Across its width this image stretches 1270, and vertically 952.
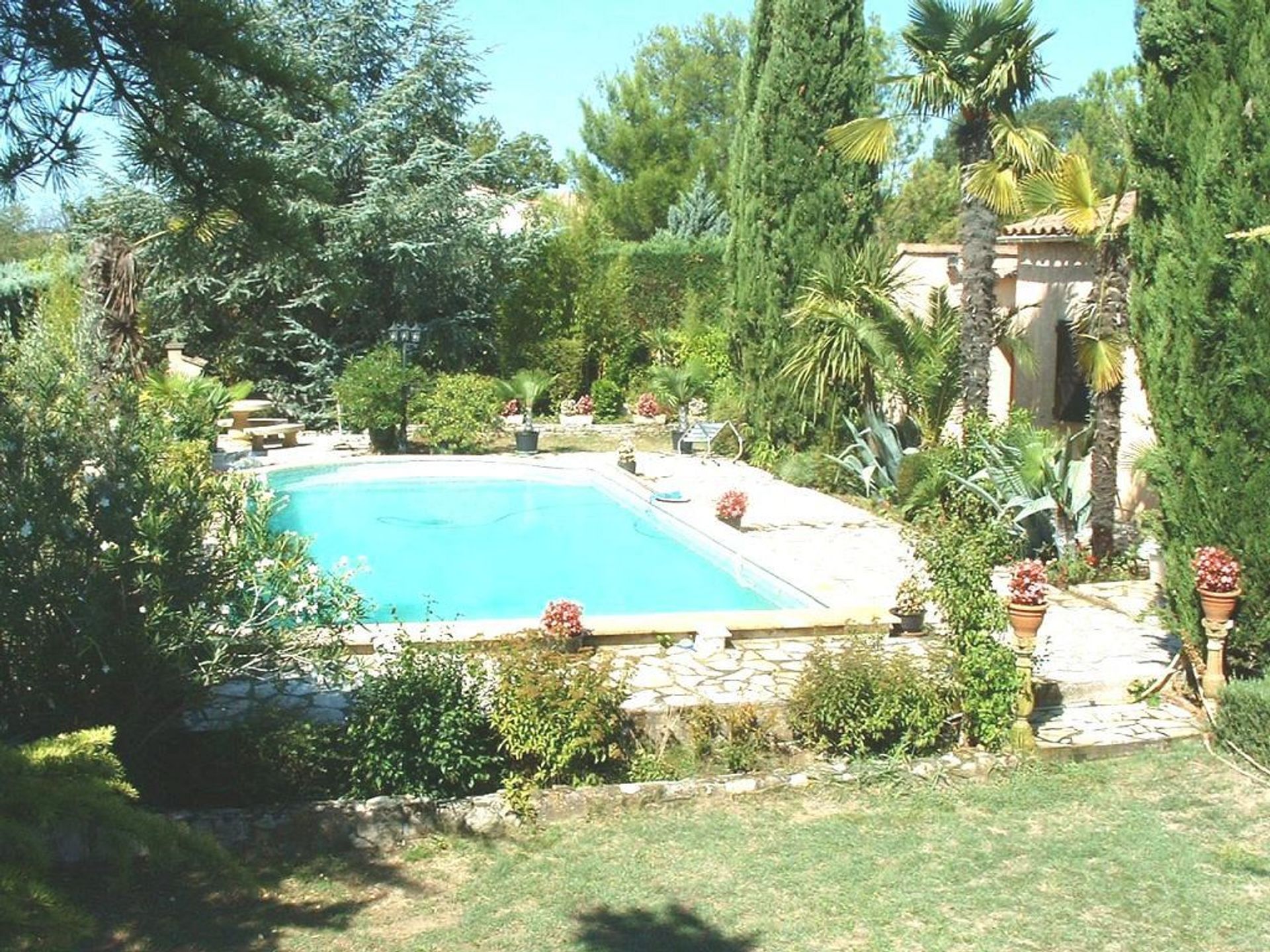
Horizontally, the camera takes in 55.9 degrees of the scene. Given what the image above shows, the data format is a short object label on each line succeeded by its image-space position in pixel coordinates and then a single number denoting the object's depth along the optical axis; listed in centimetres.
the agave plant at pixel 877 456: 1554
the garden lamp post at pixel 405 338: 2092
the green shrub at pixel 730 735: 702
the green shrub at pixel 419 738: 630
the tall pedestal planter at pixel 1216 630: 753
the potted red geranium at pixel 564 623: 869
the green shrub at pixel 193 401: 1806
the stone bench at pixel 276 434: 2067
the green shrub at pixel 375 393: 1997
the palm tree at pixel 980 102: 1255
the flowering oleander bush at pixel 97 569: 588
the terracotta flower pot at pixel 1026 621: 721
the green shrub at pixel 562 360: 2466
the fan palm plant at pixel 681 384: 2106
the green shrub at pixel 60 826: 265
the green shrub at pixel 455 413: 2027
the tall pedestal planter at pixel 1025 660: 714
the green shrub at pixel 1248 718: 694
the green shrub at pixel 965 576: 722
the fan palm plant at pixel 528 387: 2200
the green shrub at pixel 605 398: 2423
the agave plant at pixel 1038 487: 1160
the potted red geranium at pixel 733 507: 1384
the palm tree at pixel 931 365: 1501
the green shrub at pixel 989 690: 709
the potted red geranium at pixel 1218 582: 750
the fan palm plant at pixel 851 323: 1560
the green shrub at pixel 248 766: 620
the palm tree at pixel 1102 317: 1095
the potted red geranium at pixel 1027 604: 721
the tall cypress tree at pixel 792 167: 1755
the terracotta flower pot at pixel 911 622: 944
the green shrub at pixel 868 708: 705
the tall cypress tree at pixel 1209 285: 743
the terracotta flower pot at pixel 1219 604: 751
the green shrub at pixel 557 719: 653
